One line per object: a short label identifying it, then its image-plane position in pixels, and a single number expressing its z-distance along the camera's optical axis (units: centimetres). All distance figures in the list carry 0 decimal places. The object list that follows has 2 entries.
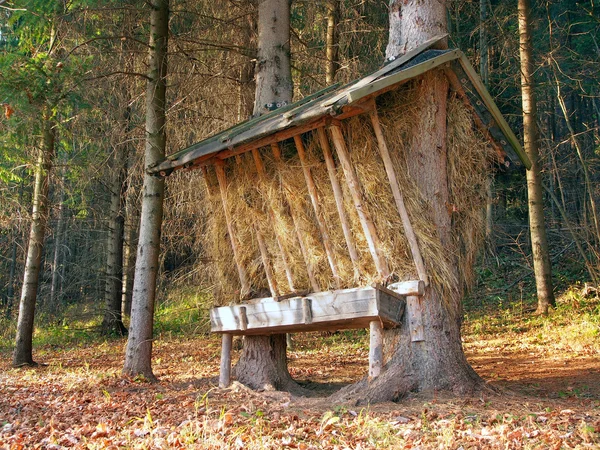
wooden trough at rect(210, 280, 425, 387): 677
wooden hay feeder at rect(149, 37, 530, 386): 686
